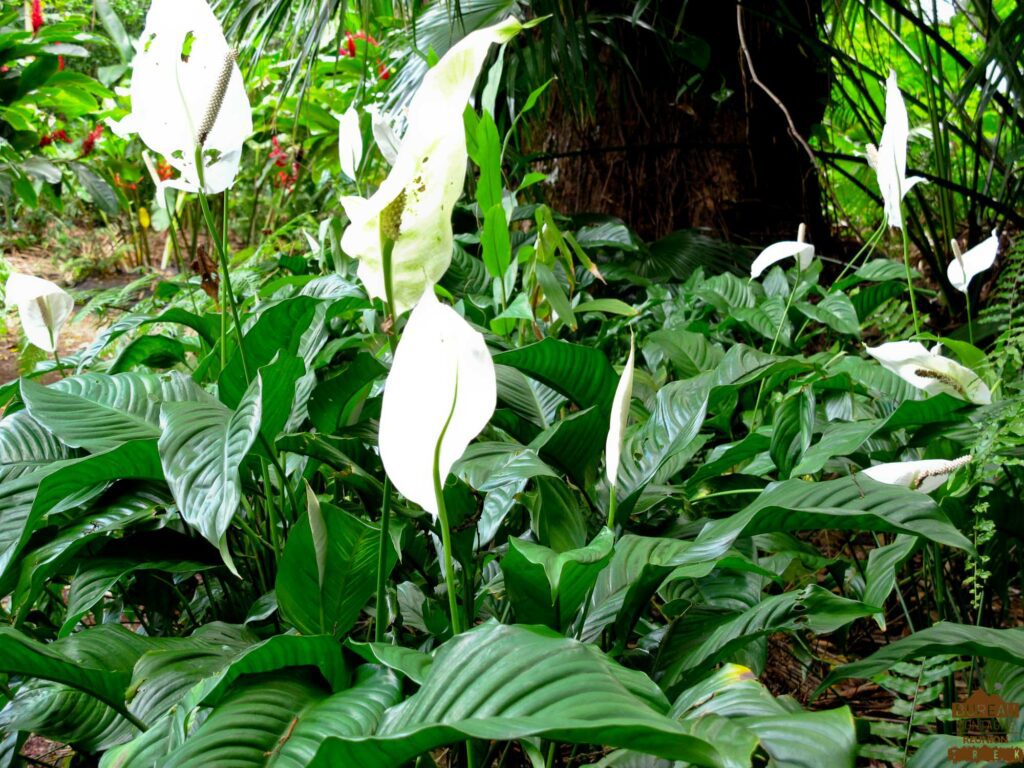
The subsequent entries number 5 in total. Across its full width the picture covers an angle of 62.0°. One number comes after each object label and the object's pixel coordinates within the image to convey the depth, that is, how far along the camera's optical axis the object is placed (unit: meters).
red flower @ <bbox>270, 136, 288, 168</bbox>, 4.30
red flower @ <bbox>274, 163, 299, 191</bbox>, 4.50
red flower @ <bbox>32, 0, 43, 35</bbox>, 3.58
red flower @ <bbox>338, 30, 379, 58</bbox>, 3.37
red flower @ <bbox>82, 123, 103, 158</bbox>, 4.45
